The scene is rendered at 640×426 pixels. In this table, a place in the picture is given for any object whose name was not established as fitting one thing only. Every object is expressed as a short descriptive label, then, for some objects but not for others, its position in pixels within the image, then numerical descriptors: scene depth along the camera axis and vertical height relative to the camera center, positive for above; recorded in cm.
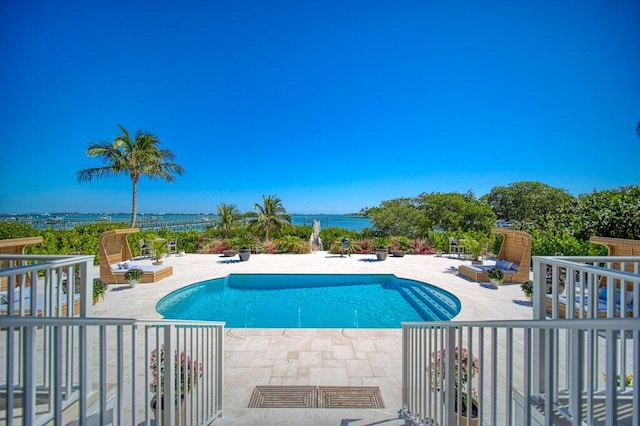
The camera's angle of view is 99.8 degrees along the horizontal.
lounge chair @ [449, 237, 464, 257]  1277 -172
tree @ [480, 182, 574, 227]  3314 +192
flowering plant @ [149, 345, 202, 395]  239 -148
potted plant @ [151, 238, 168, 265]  1048 -149
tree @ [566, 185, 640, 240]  1045 -13
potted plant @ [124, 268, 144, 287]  765 -184
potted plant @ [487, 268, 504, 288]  762 -178
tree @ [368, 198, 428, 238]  1748 -58
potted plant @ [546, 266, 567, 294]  622 -172
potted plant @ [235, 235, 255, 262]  1178 -165
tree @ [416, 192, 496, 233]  2136 +3
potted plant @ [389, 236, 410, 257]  1397 -166
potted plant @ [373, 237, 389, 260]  1183 -165
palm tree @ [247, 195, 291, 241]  1589 -16
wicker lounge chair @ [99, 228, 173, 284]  802 -174
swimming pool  647 -253
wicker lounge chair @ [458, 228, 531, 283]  811 -154
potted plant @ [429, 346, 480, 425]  174 -141
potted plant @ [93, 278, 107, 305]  583 -171
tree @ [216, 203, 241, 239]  1606 -36
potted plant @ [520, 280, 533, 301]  628 -175
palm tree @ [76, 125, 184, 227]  1587 +322
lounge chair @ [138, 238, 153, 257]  1205 -169
